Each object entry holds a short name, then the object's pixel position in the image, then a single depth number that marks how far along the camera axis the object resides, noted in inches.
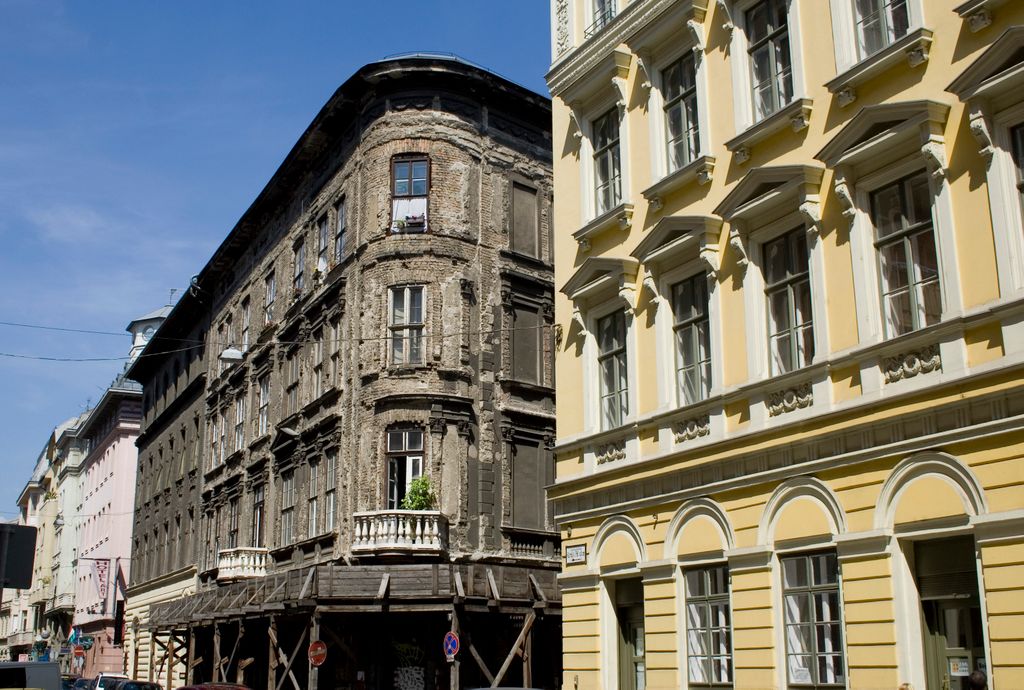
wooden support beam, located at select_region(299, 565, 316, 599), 963.3
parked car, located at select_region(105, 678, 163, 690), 1182.9
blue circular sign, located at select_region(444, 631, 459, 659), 846.5
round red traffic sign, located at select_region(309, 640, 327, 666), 904.3
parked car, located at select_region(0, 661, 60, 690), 650.8
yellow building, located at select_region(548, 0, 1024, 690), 441.4
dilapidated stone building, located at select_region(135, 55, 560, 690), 1012.5
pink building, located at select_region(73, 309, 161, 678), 2289.6
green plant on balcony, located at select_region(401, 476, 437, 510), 1026.7
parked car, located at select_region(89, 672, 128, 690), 1364.5
